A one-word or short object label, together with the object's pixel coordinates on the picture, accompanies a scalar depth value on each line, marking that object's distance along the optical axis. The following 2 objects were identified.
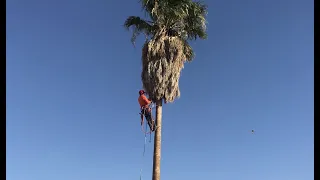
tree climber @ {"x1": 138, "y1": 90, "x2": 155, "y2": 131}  8.33
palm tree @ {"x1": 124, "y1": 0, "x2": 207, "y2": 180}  8.47
